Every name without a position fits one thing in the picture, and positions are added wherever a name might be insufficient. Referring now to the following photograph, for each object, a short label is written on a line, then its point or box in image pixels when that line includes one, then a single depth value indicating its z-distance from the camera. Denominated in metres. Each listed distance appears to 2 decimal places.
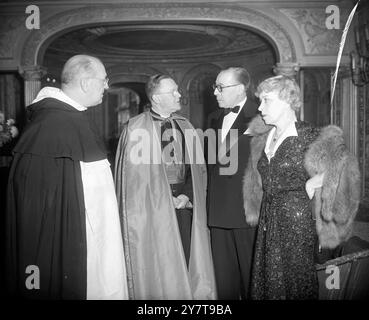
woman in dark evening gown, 1.83
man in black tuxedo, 2.29
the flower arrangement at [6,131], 4.00
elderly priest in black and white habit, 1.74
